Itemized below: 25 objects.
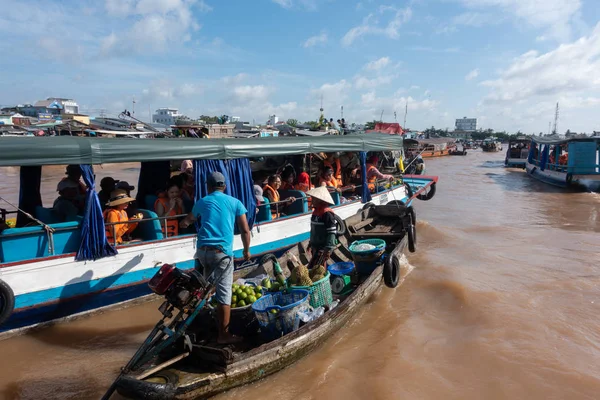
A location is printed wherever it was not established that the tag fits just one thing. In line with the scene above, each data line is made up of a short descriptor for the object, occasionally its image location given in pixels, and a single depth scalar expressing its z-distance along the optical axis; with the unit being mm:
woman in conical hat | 5828
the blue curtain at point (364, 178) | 9744
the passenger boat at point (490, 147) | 57781
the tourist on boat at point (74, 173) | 6445
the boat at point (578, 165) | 19516
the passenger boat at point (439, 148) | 45994
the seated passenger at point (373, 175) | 10438
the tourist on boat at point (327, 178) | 9399
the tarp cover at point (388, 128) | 27109
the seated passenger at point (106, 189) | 6637
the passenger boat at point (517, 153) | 34075
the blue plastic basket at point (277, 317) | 4414
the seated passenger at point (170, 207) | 6633
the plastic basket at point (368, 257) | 6863
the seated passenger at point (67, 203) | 6152
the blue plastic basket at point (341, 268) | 6316
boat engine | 3654
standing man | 4168
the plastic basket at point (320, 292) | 5020
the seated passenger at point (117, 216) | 5914
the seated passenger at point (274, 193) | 8184
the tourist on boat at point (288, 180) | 9062
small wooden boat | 3516
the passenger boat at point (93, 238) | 5047
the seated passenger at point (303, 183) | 9027
